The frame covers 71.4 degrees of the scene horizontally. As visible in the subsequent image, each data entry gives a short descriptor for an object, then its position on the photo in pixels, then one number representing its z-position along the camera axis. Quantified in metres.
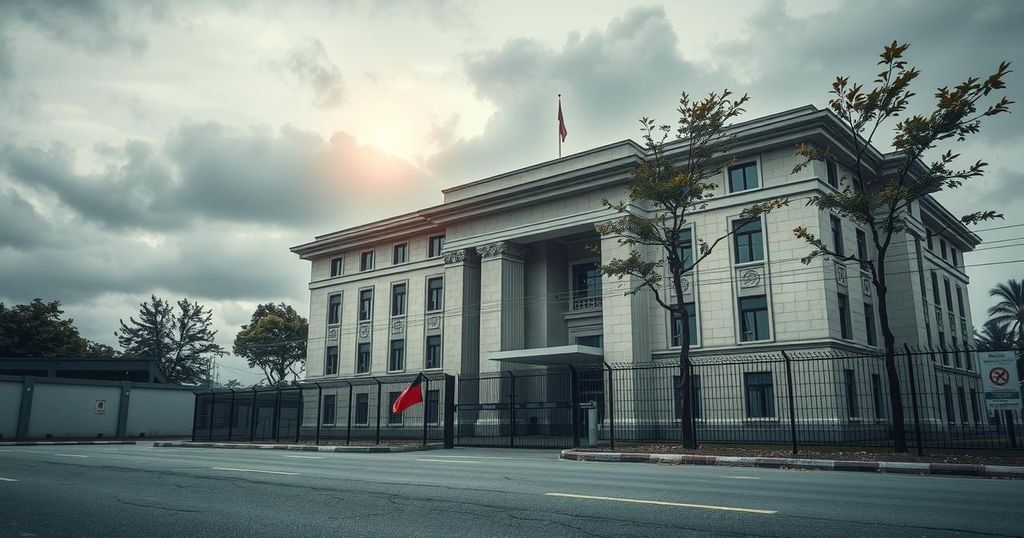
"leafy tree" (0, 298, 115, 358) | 57.00
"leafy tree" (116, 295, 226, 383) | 85.56
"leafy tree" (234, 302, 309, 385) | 71.25
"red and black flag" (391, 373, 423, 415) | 23.47
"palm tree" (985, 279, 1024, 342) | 55.69
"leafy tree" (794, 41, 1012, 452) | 16.75
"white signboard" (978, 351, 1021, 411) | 15.71
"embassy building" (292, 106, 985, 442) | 28.80
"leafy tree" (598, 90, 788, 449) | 21.33
